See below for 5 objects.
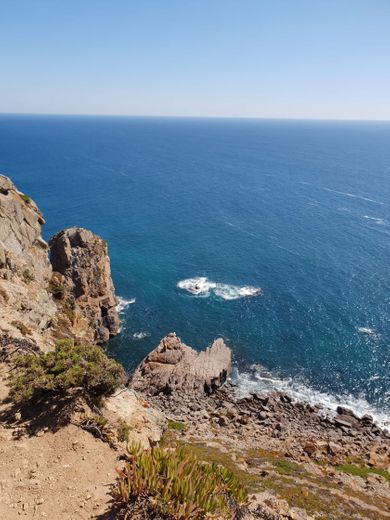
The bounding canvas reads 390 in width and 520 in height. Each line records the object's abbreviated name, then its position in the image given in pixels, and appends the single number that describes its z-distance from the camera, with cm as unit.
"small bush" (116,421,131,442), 2243
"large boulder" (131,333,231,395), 5203
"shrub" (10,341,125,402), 2173
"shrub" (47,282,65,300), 5694
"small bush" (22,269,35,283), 4744
